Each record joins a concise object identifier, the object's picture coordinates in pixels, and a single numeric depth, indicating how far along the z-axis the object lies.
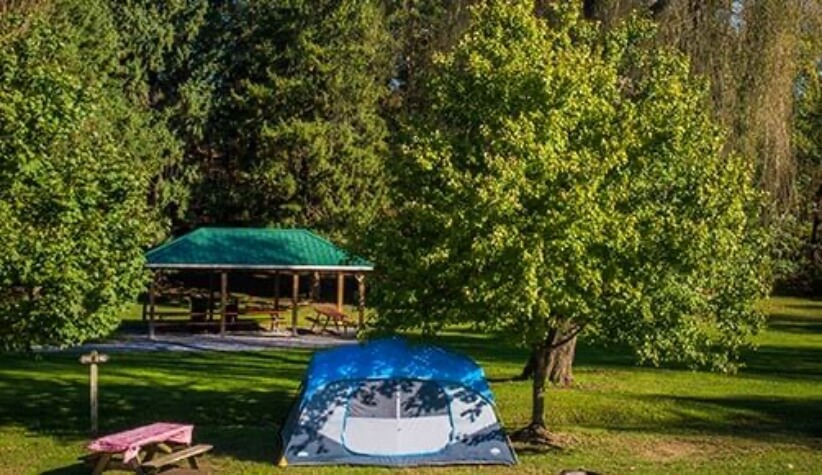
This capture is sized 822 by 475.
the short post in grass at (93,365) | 15.84
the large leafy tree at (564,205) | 13.73
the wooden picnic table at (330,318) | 32.75
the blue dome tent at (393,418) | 14.21
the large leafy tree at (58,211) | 14.23
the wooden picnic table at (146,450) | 12.61
